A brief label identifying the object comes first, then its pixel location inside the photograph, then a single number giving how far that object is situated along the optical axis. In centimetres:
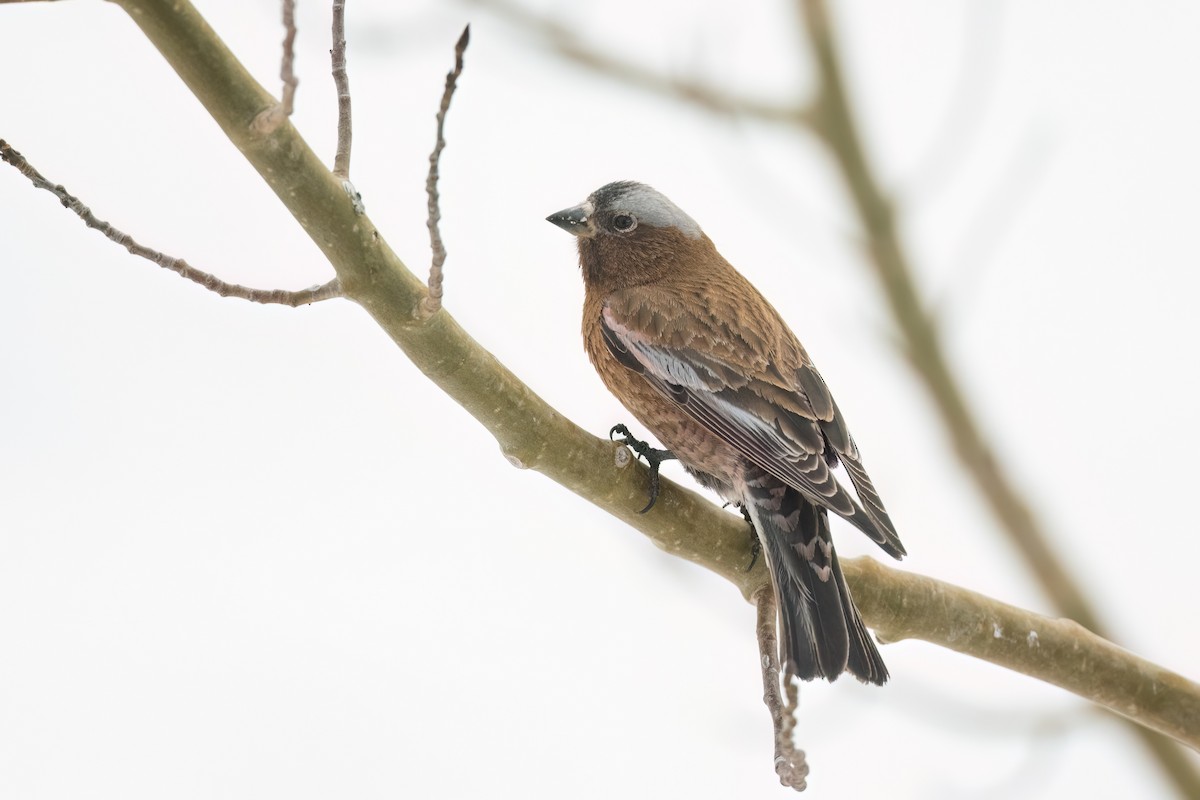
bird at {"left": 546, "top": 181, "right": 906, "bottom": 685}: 468
